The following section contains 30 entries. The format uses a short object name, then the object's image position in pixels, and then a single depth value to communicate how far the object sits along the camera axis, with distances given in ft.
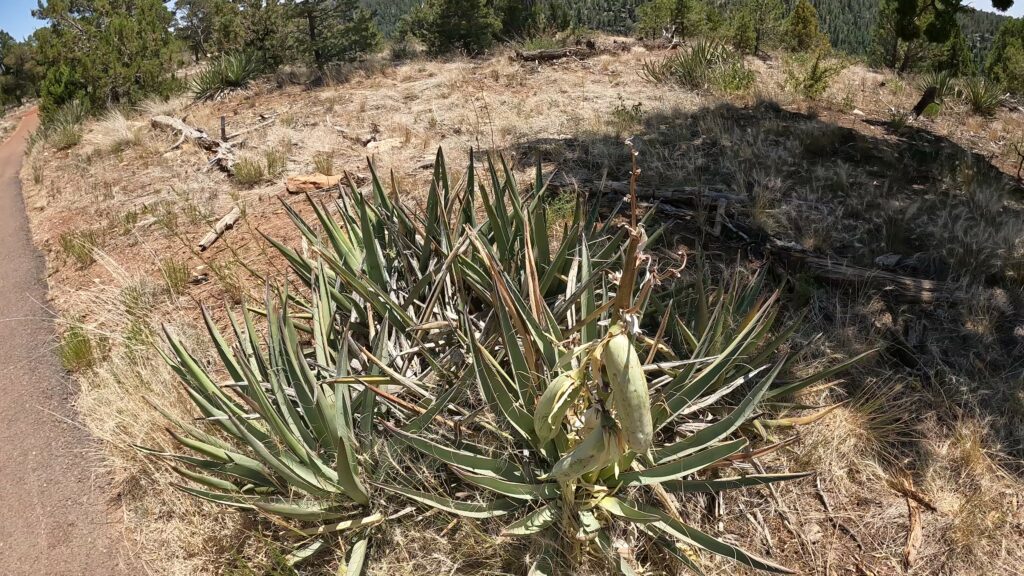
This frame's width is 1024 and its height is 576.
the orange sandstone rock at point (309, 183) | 17.98
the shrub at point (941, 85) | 26.11
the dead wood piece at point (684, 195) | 13.47
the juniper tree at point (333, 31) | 42.93
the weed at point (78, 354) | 11.18
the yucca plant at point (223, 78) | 36.32
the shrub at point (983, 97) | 25.14
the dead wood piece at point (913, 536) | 7.08
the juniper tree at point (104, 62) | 39.86
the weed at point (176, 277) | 13.17
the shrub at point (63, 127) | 31.94
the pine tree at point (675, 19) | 50.29
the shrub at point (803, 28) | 53.47
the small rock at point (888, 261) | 11.93
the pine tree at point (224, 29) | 43.20
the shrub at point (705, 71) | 24.76
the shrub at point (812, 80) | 23.93
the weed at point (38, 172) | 26.47
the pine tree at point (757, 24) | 40.75
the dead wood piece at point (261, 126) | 25.17
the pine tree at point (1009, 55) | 56.13
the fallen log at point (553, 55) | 35.55
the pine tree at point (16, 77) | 124.33
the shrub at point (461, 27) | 43.65
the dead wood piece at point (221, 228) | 15.51
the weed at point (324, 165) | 19.01
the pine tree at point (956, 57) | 56.03
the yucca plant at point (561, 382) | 5.27
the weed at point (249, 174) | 19.54
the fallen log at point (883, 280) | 10.72
